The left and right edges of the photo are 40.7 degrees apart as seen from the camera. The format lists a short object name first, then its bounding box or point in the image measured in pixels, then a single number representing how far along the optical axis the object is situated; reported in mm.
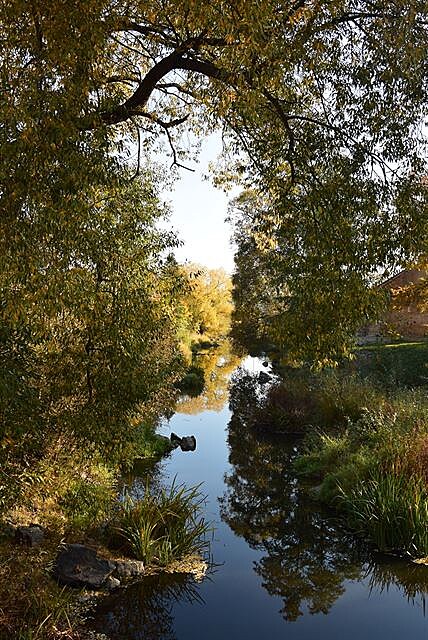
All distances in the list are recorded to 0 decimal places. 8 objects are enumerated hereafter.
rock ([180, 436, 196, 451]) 17755
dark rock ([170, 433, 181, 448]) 18109
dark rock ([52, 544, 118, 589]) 7820
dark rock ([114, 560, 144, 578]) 8289
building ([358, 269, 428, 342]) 31370
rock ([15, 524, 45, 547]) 8078
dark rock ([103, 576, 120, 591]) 8020
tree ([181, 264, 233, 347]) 58000
